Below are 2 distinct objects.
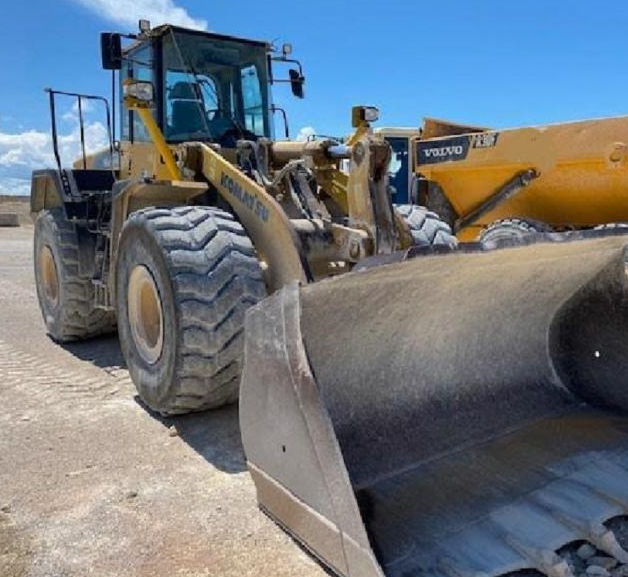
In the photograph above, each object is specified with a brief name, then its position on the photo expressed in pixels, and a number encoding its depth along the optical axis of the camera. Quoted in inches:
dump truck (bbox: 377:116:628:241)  263.0
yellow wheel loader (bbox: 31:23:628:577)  96.2
